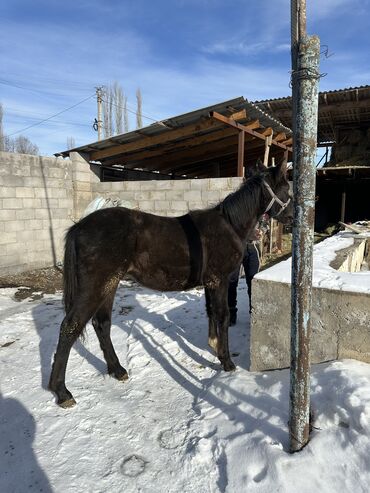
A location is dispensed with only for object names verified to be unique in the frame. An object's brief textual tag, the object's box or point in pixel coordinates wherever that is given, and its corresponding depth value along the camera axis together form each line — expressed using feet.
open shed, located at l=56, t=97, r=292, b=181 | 24.59
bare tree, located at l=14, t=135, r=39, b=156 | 155.88
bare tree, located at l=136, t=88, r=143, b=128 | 110.11
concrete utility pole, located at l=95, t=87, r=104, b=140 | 64.90
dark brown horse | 9.75
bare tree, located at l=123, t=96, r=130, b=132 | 116.06
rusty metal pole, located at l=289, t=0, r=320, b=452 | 5.73
